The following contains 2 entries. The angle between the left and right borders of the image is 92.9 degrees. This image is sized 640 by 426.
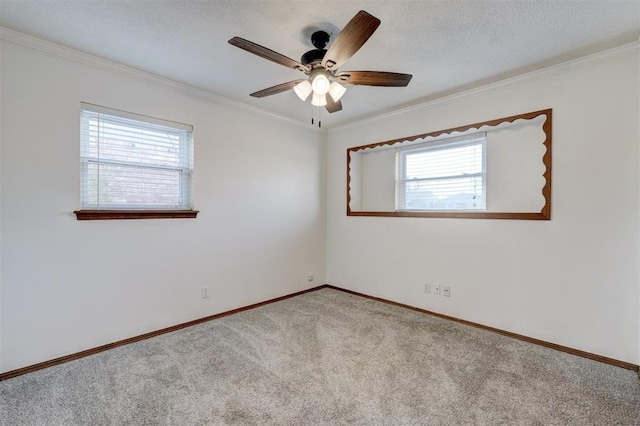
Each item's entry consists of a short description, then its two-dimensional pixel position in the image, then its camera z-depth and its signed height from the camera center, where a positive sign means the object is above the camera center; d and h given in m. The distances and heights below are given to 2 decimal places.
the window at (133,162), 2.50 +0.43
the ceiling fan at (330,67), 1.56 +0.91
